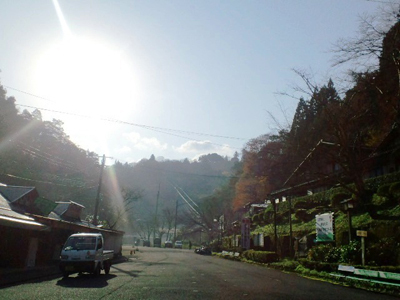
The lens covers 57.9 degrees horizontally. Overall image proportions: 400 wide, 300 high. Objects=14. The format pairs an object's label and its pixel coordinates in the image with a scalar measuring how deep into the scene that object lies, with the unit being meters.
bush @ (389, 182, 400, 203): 24.84
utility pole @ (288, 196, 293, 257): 29.88
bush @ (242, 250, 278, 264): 29.88
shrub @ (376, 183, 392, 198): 25.89
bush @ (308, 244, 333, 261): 22.07
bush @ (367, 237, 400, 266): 17.41
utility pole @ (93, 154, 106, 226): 34.28
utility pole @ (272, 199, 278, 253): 32.56
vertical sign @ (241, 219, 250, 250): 39.94
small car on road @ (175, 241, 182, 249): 87.05
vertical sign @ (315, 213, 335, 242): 22.17
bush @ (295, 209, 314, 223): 35.91
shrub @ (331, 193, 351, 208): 31.76
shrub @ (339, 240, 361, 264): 18.84
